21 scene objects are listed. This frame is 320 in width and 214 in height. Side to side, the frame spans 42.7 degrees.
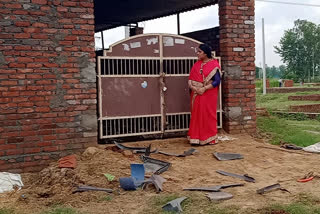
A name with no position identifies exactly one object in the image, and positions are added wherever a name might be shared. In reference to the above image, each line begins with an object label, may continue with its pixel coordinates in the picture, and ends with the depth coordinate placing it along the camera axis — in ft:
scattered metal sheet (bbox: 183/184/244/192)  16.44
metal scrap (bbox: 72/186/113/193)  16.89
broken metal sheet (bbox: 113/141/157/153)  21.99
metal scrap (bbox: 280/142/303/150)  24.72
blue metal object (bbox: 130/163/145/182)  18.17
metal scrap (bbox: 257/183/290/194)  16.14
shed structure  20.33
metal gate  23.31
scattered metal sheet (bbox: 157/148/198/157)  21.74
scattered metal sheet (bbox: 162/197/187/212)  14.40
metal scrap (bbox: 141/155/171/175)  19.15
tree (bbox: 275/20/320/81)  209.87
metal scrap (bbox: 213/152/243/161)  21.56
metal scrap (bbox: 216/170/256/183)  18.14
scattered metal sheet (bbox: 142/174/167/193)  16.78
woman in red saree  23.70
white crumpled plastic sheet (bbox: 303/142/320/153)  23.80
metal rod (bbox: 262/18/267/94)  92.85
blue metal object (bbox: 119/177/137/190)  16.87
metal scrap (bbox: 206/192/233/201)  15.43
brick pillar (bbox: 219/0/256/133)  26.37
